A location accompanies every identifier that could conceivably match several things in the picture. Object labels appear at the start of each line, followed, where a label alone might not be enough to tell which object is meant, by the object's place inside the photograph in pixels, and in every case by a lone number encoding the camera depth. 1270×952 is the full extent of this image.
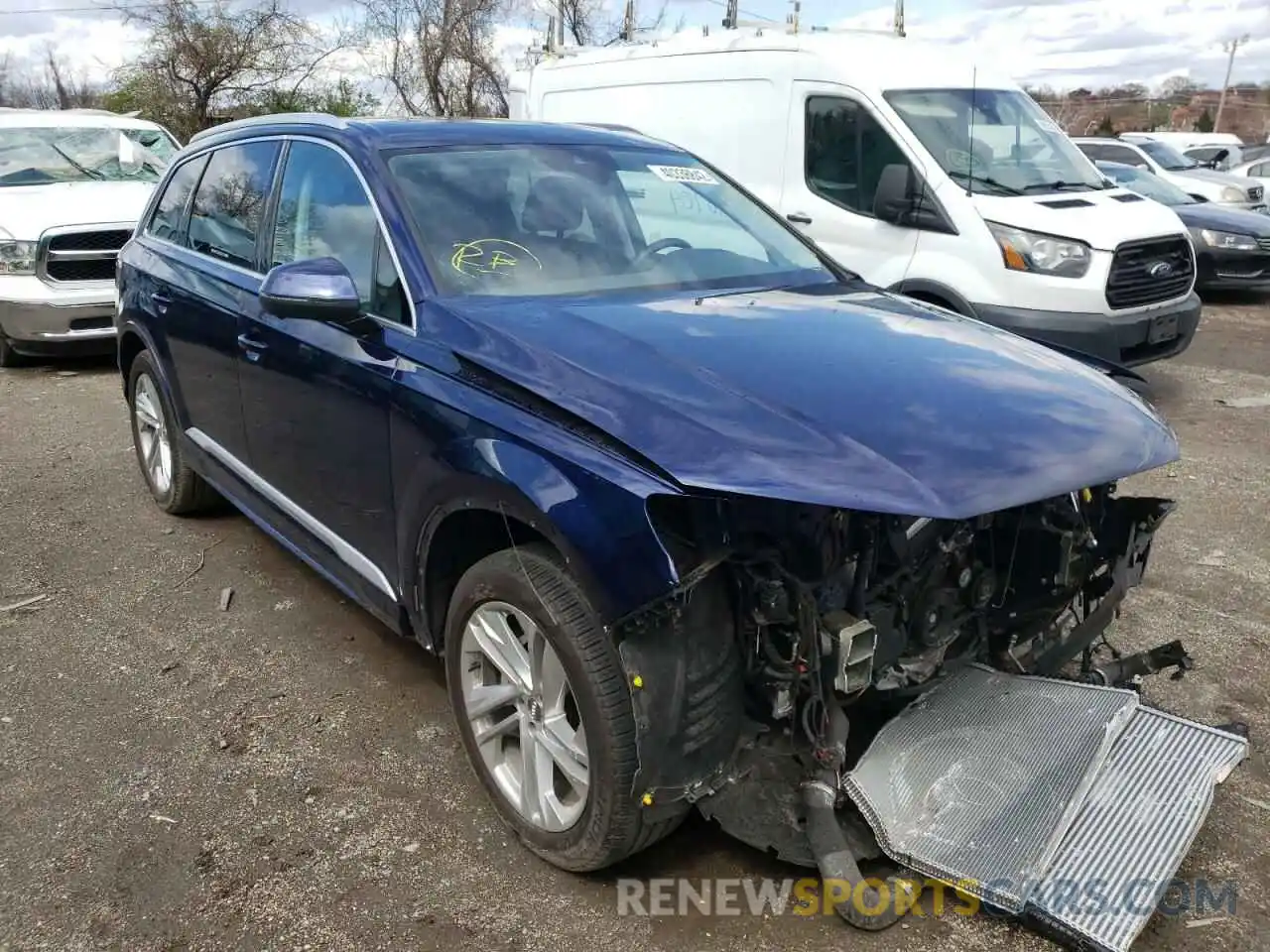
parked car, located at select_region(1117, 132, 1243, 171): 16.36
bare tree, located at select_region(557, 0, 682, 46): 26.83
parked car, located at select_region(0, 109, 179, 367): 8.02
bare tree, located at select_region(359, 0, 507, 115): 26.66
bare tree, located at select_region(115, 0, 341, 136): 22.72
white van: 6.36
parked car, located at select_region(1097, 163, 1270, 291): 10.46
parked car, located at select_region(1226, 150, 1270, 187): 16.71
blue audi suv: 2.23
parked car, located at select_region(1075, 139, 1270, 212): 13.20
